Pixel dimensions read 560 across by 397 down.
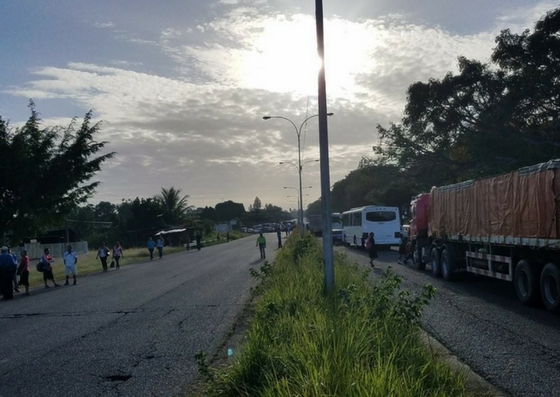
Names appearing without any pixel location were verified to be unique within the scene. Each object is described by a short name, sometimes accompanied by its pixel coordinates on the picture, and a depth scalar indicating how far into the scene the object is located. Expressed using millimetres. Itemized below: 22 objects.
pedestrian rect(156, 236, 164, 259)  47969
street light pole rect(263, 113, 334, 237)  48169
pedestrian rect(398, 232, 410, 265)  26375
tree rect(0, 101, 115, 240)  28359
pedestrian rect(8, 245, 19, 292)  22097
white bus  40500
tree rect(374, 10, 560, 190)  30641
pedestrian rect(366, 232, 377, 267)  26562
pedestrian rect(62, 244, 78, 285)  25984
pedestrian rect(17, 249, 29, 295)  22228
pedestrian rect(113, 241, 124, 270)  36788
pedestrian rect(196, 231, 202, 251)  58969
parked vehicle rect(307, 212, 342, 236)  74525
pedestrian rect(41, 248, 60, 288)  24609
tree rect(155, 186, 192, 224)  86625
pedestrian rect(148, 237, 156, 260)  46281
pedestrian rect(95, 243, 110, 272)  34781
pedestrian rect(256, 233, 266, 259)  36625
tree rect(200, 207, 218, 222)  163400
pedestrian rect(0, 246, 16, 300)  20141
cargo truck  12383
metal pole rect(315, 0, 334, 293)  12625
